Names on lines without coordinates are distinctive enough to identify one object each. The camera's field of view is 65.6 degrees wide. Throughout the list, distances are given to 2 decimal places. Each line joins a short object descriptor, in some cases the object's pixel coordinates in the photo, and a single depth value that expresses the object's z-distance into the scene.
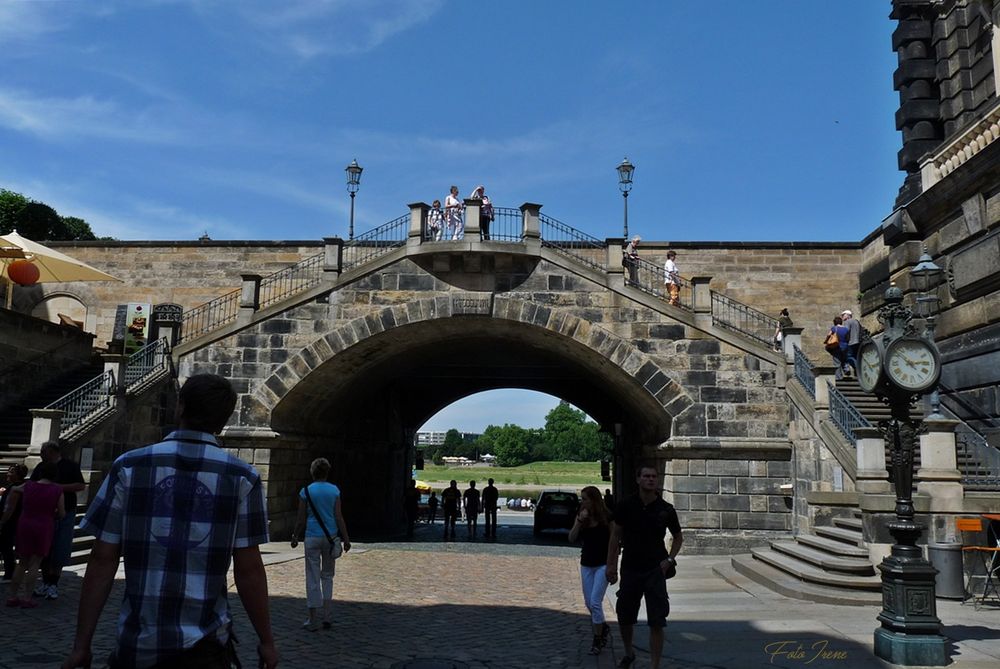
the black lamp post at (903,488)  6.49
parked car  23.00
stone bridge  16.08
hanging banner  22.52
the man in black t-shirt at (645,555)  5.97
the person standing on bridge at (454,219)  17.38
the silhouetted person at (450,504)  21.05
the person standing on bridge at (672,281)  17.75
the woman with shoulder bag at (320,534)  7.80
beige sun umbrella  17.92
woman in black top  7.16
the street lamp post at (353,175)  22.81
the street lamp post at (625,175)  21.77
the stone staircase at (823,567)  9.76
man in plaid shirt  2.65
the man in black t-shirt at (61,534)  8.73
